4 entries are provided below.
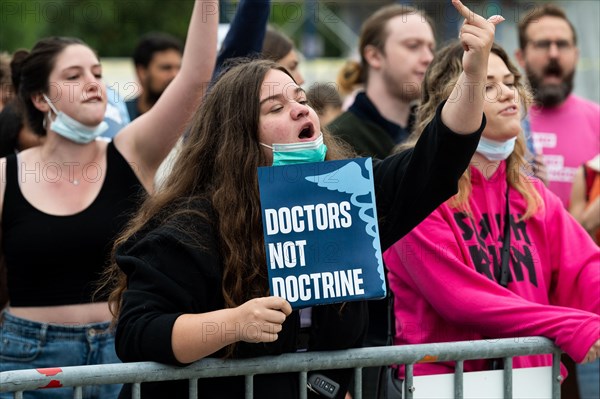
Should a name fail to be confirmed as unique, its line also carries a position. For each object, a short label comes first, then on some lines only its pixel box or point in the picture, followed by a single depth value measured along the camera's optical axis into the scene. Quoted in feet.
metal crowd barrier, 17.57
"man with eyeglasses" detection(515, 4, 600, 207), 35.17
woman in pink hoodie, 21.58
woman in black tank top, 23.99
